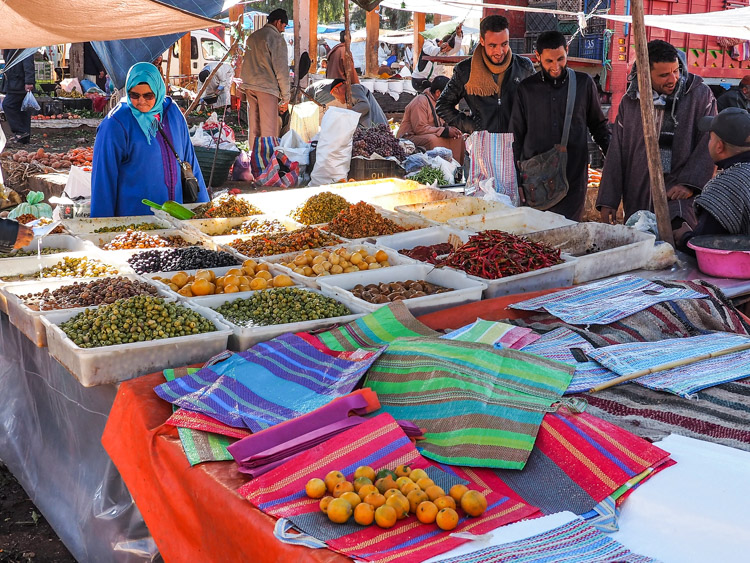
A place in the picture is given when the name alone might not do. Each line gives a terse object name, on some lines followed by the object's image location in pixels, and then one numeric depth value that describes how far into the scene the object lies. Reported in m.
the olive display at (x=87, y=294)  2.74
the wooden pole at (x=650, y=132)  3.67
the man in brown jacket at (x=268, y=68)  8.66
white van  20.19
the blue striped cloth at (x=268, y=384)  2.04
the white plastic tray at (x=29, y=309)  2.66
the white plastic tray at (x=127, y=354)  2.31
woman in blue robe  4.17
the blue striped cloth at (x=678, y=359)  2.15
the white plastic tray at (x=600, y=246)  3.40
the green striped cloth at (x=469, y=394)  1.84
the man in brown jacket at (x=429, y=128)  8.48
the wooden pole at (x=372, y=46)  13.68
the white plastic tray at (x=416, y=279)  2.87
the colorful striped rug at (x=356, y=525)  1.48
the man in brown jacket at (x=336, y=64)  10.40
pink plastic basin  3.24
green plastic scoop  4.25
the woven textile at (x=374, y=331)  2.50
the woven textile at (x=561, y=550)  1.43
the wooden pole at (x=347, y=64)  8.55
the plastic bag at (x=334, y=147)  6.95
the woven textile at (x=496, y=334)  2.41
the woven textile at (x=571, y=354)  2.15
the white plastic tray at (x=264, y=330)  2.53
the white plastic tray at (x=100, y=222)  4.00
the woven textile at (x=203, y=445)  1.87
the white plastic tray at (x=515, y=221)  3.98
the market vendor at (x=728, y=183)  3.27
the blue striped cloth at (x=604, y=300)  2.66
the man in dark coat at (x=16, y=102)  11.14
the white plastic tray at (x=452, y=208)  4.32
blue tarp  7.08
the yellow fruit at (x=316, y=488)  1.63
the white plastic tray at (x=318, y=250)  3.07
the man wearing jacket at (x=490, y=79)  4.86
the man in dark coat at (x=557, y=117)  4.59
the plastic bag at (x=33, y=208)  3.87
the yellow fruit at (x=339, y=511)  1.54
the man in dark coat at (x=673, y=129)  4.15
